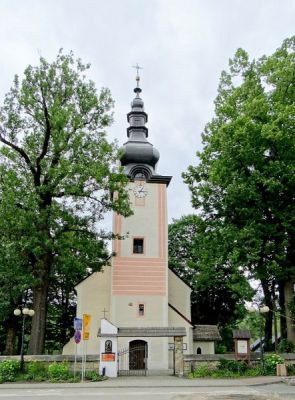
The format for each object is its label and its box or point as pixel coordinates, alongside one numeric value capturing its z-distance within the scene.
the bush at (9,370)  18.28
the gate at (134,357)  25.52
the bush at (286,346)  22.33
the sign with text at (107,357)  20.34
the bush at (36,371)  18.37
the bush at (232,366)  19.58
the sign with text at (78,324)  18.38
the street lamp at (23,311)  19.16
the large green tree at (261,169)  22.94
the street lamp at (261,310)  19.64
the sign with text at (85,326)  19.64
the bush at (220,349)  36.56
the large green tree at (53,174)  21.14
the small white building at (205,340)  31.70
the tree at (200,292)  37.69
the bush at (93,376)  18.53
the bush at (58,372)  18.28
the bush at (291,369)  19.26
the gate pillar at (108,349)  20.28
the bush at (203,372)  19.33
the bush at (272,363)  19.37
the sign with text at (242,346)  20.38
